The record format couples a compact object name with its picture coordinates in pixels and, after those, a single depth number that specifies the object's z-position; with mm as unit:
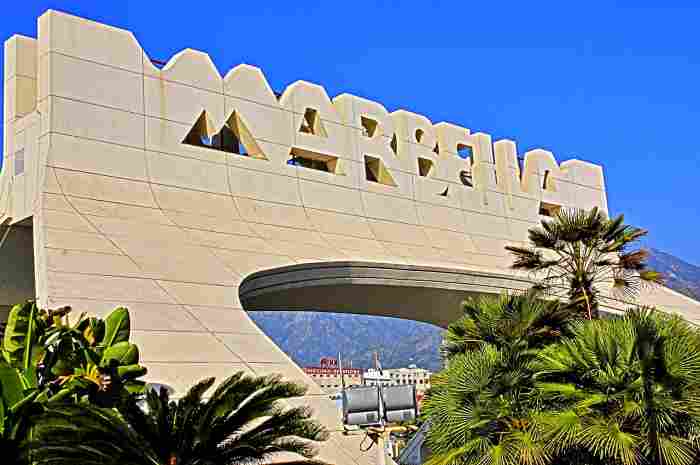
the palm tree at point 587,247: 22453
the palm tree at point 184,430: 11906
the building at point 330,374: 102588
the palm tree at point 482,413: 15266
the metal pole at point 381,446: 13852
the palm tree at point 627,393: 14188
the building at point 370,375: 105456
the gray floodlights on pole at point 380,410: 13922
